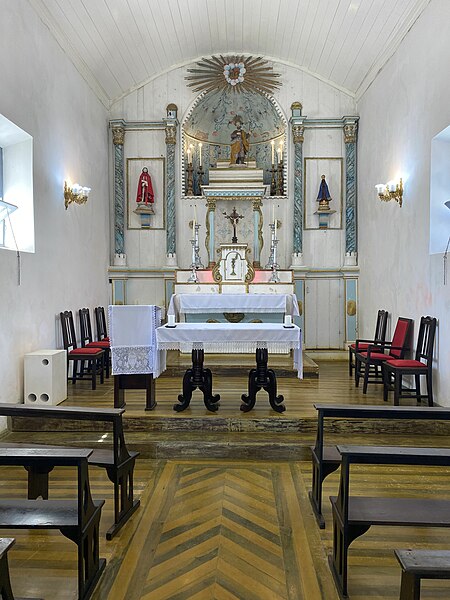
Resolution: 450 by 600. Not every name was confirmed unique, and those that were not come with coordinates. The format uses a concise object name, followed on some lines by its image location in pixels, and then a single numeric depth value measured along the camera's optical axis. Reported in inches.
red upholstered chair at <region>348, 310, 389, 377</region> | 267.8
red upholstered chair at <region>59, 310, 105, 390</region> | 246.5
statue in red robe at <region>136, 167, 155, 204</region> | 353.1
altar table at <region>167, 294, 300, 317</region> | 295.6
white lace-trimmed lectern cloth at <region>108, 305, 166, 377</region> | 200.2
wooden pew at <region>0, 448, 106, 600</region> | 95.0
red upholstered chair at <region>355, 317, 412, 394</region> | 241.0
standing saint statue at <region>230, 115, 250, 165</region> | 358.0
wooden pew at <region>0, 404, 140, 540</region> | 124.4
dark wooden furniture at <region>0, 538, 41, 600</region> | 68.8
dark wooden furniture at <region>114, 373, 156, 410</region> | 202.5
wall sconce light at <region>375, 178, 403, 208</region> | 260.2
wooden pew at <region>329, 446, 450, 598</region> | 97.1
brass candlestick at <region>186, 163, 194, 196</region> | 368.5
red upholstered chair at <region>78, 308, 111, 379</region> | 270.1
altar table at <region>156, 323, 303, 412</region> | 203.2
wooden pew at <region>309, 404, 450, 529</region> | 121.0
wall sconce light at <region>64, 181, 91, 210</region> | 267.7
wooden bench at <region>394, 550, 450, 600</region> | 63.2
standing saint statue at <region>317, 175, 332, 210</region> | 349.1
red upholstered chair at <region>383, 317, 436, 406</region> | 211.8
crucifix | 356.5
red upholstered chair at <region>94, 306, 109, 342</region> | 301.0
